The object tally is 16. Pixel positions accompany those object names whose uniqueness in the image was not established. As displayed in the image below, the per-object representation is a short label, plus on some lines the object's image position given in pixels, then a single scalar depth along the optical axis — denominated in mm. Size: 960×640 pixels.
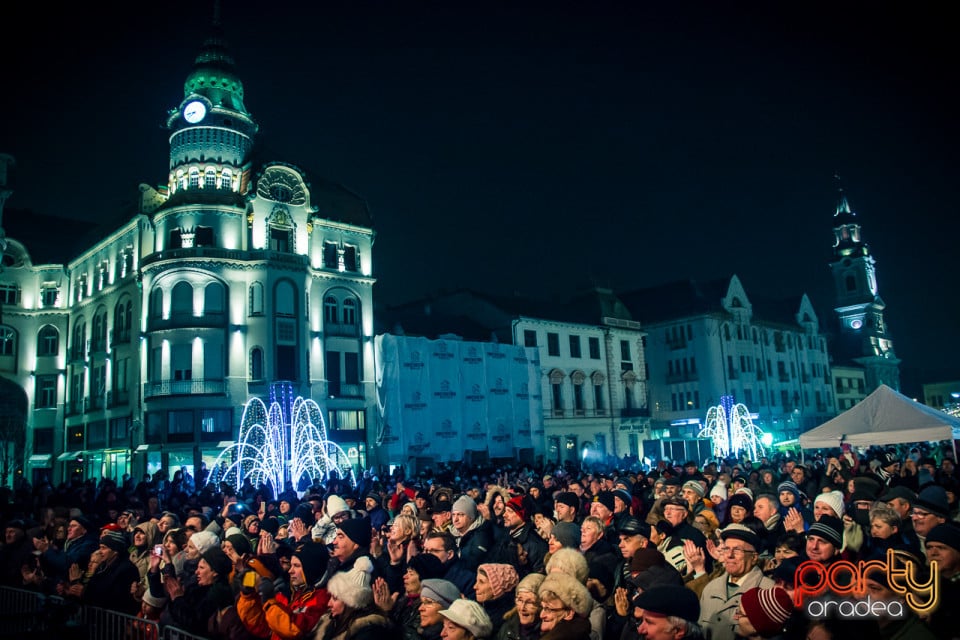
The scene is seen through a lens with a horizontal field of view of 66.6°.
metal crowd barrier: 6656
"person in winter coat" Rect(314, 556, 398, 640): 5547
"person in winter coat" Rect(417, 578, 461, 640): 5531
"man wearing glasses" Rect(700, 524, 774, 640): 5598
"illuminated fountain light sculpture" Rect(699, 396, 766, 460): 40969
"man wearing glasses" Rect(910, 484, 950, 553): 6973
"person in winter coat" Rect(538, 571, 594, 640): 5195
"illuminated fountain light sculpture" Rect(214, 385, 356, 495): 31016
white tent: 17391
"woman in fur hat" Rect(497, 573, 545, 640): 5523
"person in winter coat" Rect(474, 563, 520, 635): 6164
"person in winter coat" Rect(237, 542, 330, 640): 5867
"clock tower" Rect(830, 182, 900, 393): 87062
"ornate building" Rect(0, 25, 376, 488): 37375
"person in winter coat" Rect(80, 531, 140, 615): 7668
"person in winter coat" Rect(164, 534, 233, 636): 6566
